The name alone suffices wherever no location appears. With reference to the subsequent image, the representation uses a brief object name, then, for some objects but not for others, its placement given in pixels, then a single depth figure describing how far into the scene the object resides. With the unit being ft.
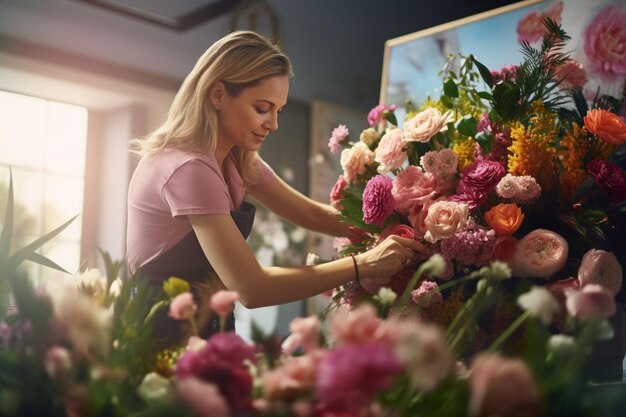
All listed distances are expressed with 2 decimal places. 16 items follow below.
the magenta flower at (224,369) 1.69
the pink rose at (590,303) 1.87
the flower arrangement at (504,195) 3.62
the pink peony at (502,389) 1.48
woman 3.84
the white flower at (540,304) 1.82
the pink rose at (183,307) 2.07
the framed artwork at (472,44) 5.11
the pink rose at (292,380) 1.64
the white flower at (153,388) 1.81
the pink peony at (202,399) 1.51
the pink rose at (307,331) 1.85
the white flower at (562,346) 1.94
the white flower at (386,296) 2.42
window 11.89
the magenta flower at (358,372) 1.42
